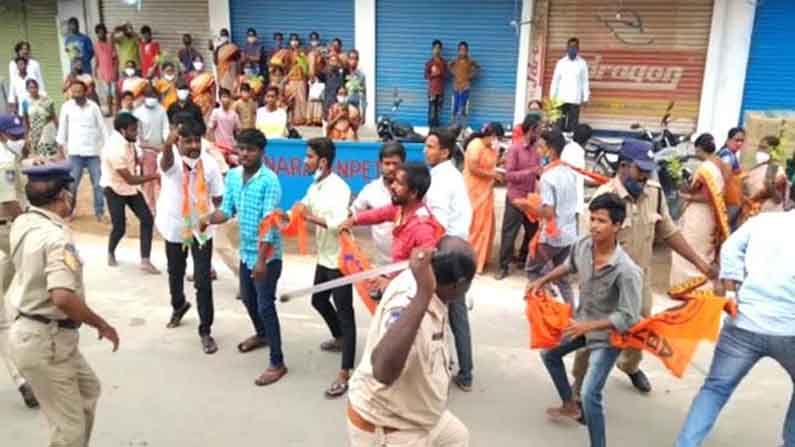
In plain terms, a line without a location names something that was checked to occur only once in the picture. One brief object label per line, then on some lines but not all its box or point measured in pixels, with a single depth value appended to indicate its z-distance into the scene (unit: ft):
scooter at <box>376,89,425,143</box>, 35.47
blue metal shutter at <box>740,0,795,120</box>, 36.73
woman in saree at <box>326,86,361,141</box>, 28.94
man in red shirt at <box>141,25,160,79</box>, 46.06
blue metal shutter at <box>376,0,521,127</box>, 42.63
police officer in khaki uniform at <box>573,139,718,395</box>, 13.93
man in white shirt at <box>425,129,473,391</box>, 15.19
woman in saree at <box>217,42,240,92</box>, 44.75
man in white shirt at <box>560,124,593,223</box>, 19.95
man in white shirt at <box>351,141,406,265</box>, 15.69
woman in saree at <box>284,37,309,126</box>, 42.96
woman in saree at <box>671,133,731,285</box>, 19.45
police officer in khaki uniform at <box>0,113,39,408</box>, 14.55
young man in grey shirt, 11.71
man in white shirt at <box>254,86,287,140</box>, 29.04
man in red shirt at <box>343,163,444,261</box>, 12.51
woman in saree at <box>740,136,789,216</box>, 19.42
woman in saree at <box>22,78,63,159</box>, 29.35
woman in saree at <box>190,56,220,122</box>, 35.83
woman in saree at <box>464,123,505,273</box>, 22.33
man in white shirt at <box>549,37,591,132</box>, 38.83
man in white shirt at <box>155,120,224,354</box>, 16.65
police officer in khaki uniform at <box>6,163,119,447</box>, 10.52
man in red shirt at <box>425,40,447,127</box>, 42.47
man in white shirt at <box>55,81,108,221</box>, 26.27
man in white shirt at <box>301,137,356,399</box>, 14.98
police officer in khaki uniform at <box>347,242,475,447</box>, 7.77
